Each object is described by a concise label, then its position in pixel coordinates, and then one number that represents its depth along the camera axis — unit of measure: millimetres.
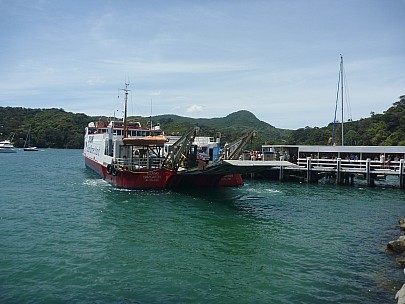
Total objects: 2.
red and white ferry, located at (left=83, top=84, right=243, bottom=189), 28547
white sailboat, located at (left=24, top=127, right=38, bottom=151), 141750
